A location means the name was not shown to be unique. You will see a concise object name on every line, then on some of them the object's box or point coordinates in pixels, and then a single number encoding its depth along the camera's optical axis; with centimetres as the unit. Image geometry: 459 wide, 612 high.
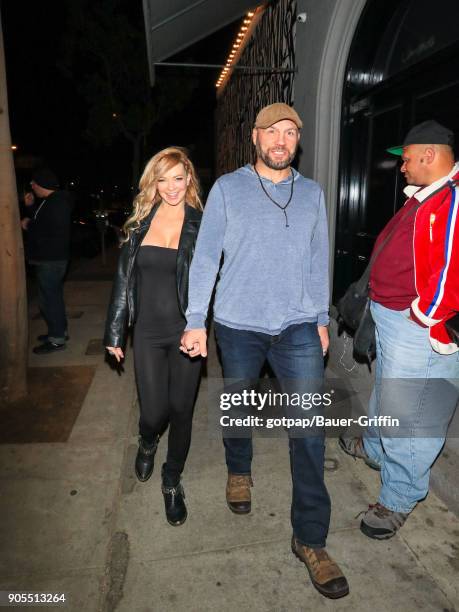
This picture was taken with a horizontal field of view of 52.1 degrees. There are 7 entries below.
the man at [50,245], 564
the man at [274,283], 246
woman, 283
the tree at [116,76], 1972
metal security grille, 684
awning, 551
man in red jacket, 238
